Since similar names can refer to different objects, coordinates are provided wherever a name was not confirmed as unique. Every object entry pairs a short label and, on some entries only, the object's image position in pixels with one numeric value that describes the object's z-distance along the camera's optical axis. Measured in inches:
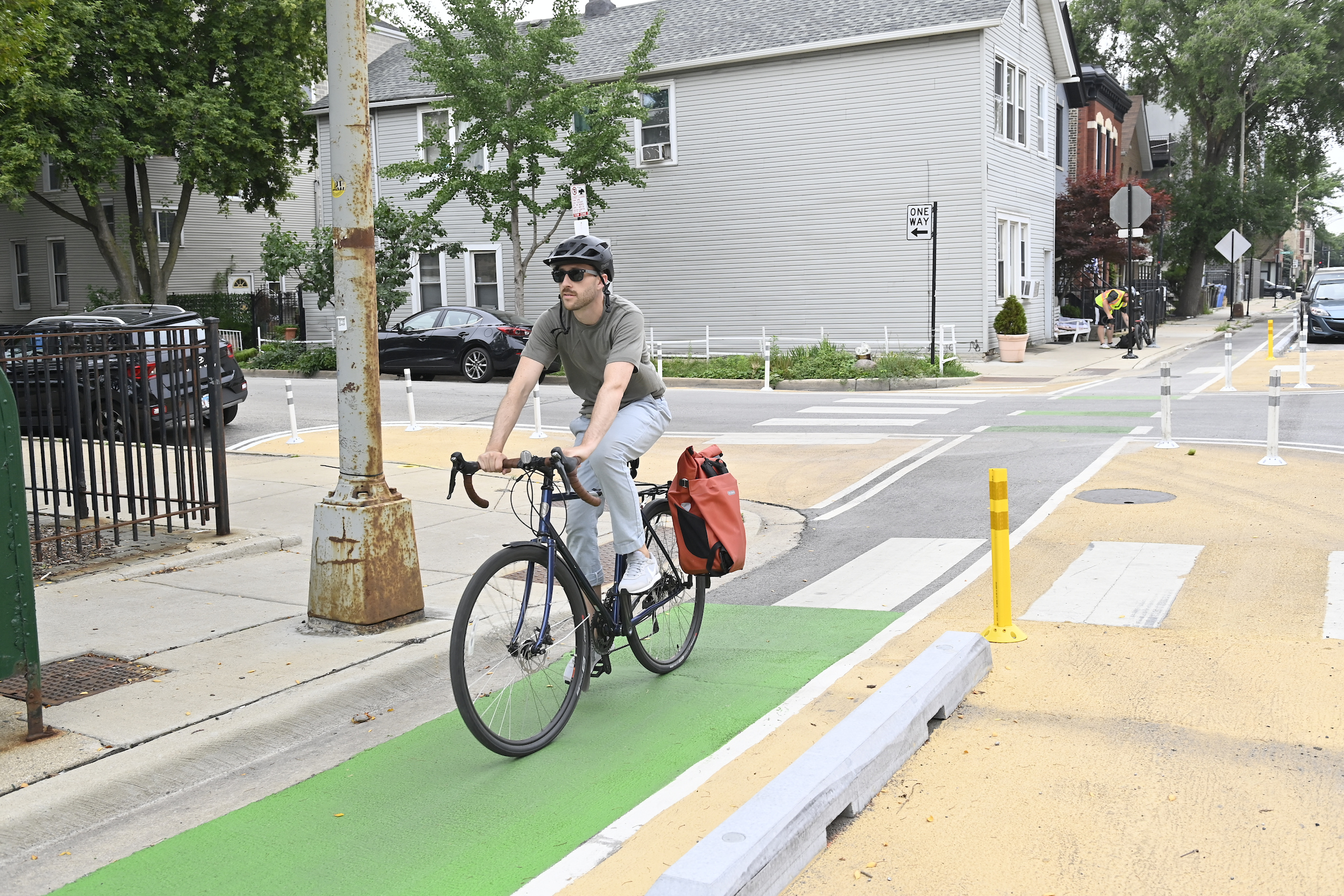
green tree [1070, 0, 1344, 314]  1721.2
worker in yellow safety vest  1148.5
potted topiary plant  1025.5
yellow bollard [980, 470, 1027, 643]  231.3
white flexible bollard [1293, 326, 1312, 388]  724.0
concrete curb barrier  132.1
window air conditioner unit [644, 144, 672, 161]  1151.0
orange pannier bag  211.0
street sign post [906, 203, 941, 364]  883.4
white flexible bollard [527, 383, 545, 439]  577.9
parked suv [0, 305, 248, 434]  309.0
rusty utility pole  251.6
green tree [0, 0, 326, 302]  1144.2
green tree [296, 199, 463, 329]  1061.8
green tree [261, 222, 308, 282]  1047.6
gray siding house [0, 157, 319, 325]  1529.3
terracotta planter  1025.5
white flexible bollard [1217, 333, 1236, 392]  722.2
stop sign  1066.4
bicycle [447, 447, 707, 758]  178.5
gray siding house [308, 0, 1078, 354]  1031.6
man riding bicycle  197.3
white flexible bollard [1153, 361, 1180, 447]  477.4
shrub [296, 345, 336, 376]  1041.5
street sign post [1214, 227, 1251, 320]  1318.9
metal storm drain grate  216.4
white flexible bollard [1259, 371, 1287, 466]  430.6
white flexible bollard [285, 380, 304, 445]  592.4
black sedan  920.9
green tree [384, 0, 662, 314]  981.8
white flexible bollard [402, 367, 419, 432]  613.0
